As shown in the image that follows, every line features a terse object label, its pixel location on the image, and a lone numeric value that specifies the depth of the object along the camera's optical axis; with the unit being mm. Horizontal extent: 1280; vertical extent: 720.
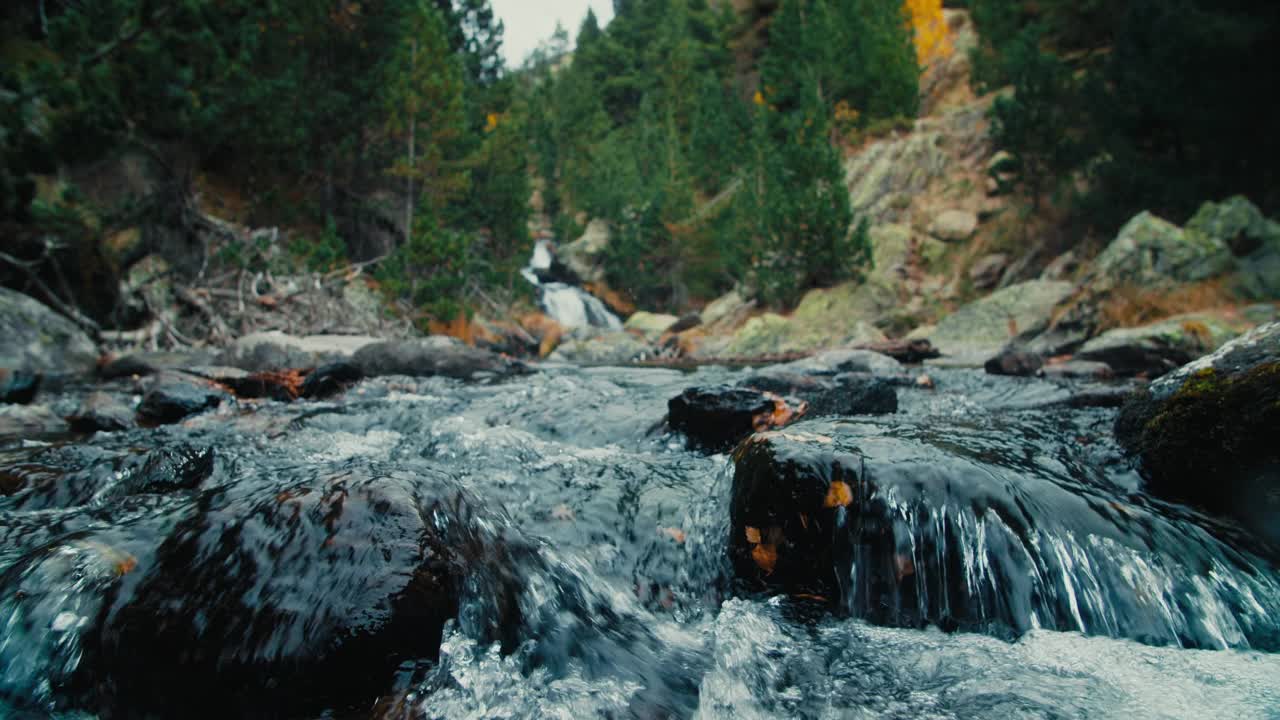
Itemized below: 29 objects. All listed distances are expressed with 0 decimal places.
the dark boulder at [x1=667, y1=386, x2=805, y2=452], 4242
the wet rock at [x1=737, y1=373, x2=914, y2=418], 4699
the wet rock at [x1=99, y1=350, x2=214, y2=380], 8398
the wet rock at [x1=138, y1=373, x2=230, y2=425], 5398
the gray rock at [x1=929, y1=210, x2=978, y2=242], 21688
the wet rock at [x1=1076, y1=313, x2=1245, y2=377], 8031
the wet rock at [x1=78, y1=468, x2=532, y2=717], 1552
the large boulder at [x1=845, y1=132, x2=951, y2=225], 24734
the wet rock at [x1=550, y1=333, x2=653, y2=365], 17958
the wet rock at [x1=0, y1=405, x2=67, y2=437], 4811
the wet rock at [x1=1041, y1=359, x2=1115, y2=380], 7842
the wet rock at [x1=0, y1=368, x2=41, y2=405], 6059
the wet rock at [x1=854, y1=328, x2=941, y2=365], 12039
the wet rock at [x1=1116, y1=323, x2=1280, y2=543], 2387
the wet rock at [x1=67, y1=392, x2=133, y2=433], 4949
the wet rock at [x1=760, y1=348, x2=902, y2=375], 8307
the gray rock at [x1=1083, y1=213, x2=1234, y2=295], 10734
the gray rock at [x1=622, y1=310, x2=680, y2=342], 25031
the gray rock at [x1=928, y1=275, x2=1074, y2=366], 13391
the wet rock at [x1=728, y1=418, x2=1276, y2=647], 2059
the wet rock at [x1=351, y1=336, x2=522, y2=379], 8891
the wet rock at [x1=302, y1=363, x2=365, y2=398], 6785
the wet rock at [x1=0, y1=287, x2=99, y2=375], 8172
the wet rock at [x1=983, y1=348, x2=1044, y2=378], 8305
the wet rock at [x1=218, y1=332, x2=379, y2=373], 8445
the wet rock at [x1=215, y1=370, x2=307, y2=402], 6587
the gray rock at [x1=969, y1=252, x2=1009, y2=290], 19297
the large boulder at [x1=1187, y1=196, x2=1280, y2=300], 10305
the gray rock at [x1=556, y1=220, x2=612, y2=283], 33344
